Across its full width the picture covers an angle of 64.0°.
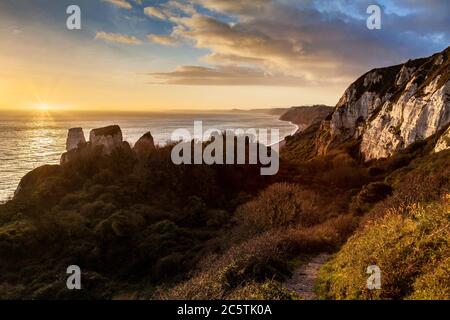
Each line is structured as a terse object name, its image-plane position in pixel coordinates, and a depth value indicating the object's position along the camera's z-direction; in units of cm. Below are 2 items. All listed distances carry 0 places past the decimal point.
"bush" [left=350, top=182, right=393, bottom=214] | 3844
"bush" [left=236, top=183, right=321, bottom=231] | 3338
